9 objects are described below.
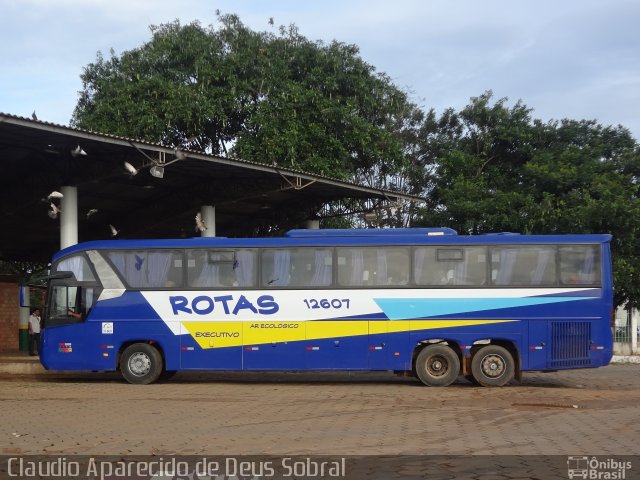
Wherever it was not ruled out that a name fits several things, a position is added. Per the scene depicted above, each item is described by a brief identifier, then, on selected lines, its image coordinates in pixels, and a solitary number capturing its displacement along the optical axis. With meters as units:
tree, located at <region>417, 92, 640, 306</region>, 26.80
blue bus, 16.28
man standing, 25.40
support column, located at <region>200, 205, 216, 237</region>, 24.53
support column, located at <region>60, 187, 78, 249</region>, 20.40
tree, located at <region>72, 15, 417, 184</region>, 27.47
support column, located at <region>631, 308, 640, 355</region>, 26.67
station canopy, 18.55
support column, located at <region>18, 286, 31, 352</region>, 28.07
